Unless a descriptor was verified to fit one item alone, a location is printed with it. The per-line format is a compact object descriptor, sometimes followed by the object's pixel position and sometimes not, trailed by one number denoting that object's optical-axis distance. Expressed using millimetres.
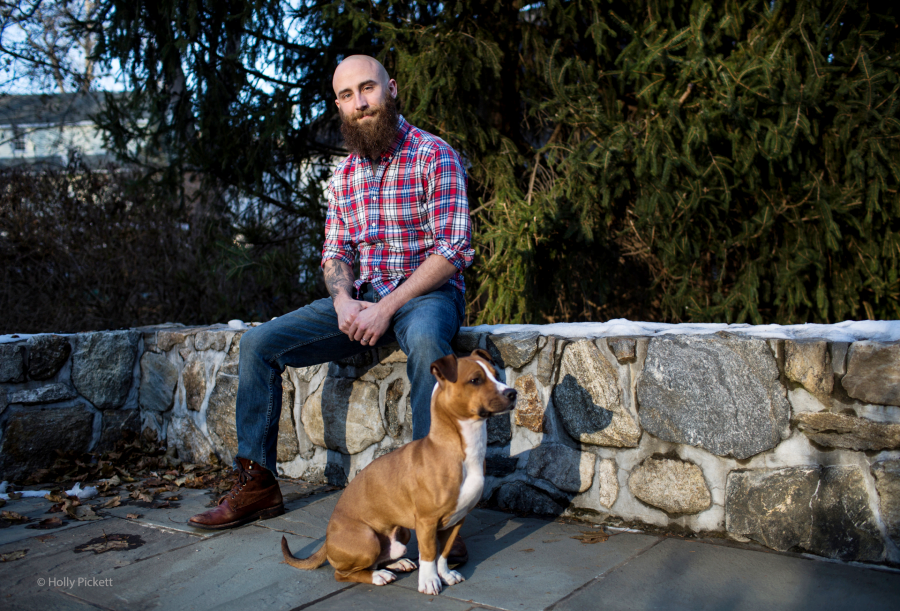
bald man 2908
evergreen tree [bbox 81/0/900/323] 3957
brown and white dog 2178
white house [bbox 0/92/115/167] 8445
